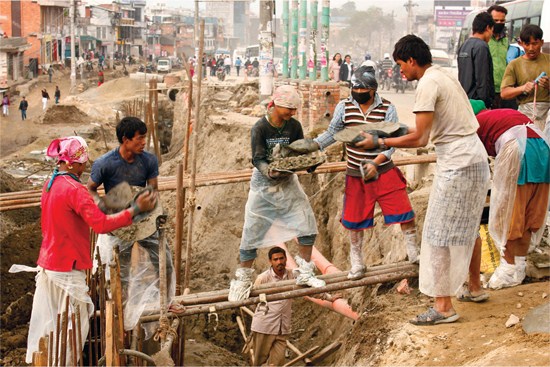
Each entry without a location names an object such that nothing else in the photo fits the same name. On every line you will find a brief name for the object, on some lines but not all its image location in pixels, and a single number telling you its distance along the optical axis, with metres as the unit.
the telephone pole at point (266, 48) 20.50
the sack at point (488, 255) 7.04
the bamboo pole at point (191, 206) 8.39
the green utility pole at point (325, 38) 17.17
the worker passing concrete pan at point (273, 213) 6.39
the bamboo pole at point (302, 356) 8.50
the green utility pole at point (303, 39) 19.56
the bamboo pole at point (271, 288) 6.64
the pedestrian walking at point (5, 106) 35.84
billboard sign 65.81
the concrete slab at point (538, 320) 5.33
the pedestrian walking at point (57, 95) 39.36
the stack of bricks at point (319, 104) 15.93
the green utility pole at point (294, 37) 21.06
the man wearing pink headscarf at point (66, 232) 5.58
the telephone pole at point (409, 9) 48.56
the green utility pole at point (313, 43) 17.81
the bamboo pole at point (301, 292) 6.51
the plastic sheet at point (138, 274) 6.49
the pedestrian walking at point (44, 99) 38.02
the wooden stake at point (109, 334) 5.08
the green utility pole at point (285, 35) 23.39
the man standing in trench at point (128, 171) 6.09
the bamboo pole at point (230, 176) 9.31
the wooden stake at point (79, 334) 5.46
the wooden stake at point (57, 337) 5.30
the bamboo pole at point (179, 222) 7.76
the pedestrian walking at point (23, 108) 34.42
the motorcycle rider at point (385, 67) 33.53
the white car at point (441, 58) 34.03
